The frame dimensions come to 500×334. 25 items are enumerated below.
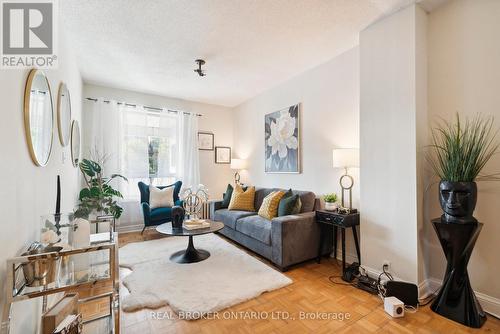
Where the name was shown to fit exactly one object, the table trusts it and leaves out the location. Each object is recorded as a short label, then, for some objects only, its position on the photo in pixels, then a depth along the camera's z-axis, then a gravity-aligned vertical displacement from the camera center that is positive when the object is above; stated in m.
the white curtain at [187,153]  4.71 +0.32
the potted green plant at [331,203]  2.71 -0.42
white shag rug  1.89 -1.12
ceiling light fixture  3.05 +1.43
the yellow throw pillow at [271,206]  3.10 -0.52
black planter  1.69 -0.25
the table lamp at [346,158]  2.58 +0.11
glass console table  0.95 -0.56
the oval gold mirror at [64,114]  2.02 +0.54
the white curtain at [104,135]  3.95 +0.58
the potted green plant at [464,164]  1.70 +0.03
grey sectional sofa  2.53 -0.81
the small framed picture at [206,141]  5.00 +0.61
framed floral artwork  3.58 +0.46
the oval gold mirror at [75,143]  2.80 +0.34
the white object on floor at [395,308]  1.72 -1.07
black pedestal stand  1.66 -0.86
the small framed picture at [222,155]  5.19 +0.31
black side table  2.41 -0.60
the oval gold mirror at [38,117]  1.30 +0.34
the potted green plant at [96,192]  2.20 -0.32
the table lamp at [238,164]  4.88 +0.09
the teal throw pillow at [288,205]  2.92 -0.48
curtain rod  3.95 +1.19
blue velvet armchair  3.69 -0.72
